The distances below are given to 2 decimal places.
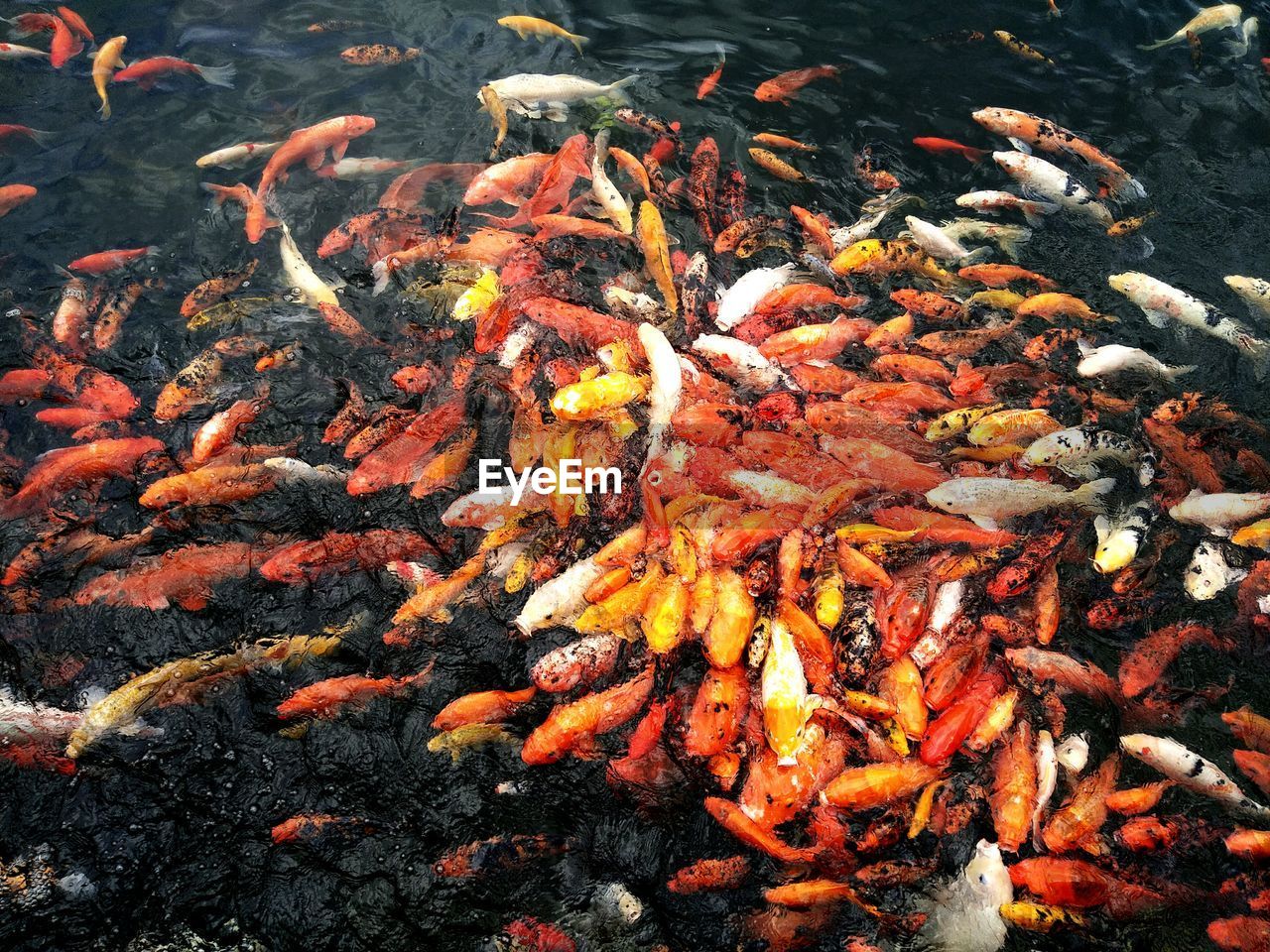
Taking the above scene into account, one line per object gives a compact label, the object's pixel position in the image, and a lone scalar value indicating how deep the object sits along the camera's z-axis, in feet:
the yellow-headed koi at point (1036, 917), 12.00
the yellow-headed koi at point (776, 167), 22.61
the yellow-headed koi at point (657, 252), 18.97
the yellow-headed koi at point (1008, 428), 16.46
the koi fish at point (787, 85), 24.81
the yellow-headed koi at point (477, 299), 18.25
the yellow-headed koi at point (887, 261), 20.10
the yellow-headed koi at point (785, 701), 12.69
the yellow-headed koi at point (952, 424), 16.58
